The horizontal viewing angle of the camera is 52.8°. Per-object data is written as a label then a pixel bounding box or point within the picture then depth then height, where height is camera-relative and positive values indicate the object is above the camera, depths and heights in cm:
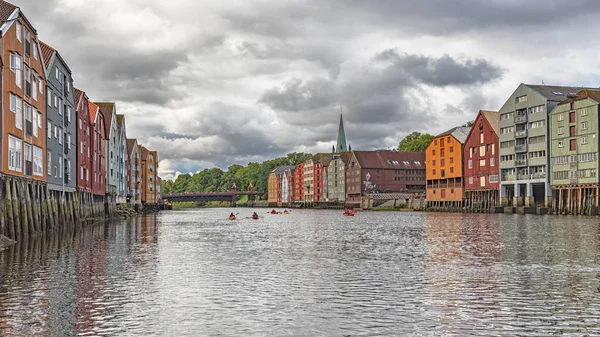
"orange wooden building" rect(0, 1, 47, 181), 4172 +706
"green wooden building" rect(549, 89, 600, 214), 9988 +569
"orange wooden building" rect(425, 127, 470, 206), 14188 +439
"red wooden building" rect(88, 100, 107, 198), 8494 +595
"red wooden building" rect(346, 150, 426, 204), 19138 +424
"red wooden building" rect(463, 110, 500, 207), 12619 +505
